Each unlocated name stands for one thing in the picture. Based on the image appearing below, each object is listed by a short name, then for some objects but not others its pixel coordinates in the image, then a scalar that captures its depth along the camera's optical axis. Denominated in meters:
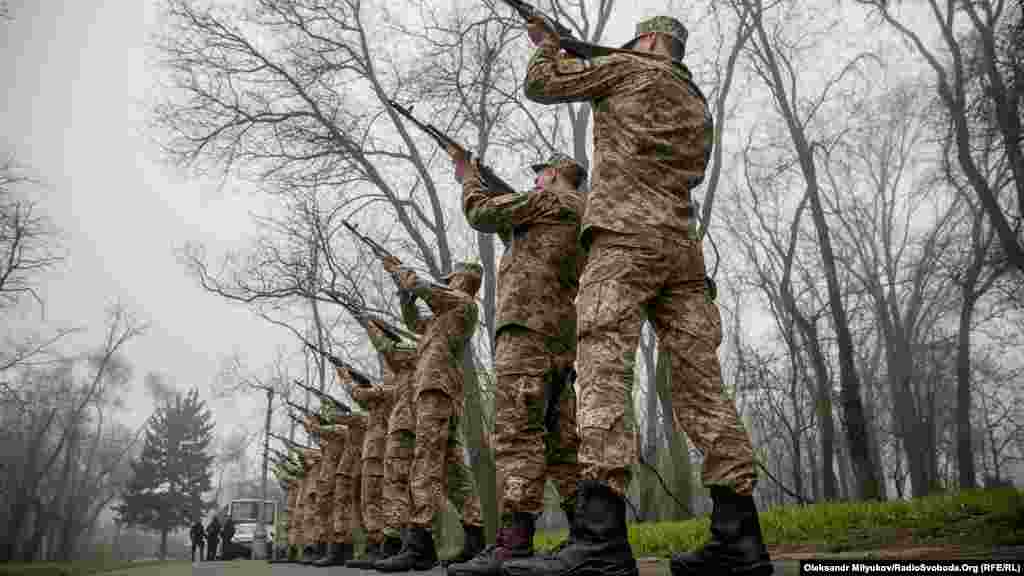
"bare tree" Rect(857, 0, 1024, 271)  10.92
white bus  25.03
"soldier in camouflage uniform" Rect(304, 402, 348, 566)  11.03
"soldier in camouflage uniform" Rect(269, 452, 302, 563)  15.02
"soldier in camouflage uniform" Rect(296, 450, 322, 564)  12.30
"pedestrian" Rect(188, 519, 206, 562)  28.57
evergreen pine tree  45.78
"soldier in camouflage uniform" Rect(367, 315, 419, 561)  7.05
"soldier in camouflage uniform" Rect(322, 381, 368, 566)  9.94
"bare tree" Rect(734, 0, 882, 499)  10.85
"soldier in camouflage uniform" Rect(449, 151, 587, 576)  3.92
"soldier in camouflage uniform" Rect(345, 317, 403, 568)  8.26
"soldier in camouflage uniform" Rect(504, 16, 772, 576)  2.54
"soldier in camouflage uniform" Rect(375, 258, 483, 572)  6.05
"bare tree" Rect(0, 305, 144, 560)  30.58
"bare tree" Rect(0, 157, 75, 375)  18.83
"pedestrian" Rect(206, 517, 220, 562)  25.39
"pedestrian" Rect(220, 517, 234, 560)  24.47
